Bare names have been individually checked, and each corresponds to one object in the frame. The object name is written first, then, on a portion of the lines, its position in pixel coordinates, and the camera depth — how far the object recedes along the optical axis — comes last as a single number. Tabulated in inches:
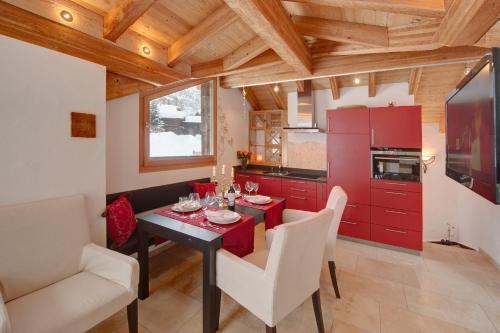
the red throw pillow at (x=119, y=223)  85.0
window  120.3
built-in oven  120.3
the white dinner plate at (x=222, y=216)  73.8
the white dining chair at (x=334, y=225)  78.8
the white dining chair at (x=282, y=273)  52.7
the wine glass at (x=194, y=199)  90.2
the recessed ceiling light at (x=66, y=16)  77.8
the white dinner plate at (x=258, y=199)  98.3
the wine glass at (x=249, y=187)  107.3
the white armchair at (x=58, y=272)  50.3
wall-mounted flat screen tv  46.9
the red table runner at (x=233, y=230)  71.8
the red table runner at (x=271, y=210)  92.8
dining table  64.0
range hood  163.3
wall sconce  183.5
